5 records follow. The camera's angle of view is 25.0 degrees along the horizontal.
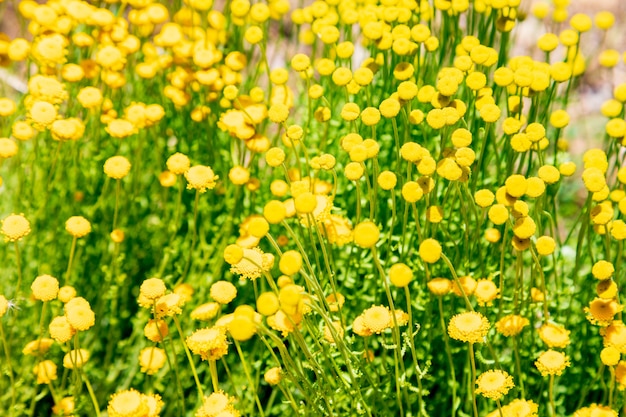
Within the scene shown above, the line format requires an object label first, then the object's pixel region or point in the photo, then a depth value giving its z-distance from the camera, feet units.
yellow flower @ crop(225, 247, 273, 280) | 1.89
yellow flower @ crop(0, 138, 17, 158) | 2.10
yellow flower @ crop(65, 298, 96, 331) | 1.86
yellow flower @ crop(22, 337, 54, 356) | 2.02
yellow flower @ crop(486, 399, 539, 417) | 1.85
